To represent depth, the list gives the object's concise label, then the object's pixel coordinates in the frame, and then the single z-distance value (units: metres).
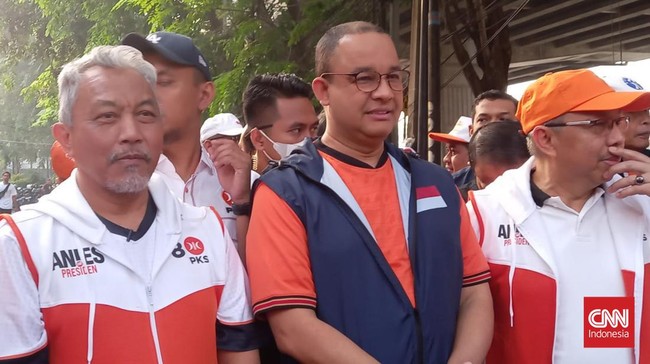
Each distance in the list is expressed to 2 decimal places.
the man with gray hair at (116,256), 2.10
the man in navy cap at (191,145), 2.77
